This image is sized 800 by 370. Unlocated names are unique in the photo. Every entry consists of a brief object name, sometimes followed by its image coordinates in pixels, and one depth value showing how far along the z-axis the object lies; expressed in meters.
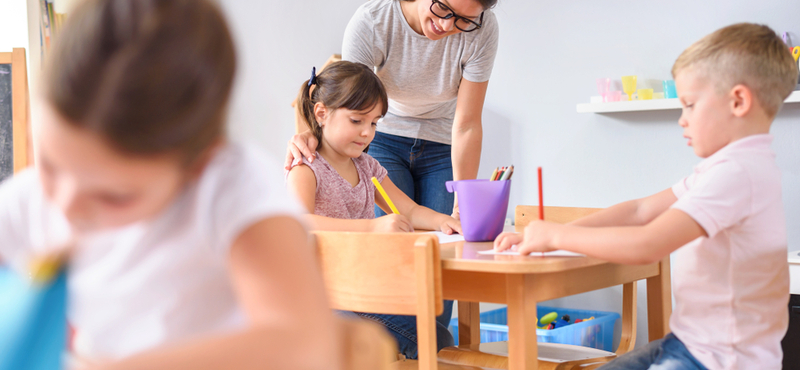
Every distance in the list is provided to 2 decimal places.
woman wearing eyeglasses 1.54
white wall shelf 2.22
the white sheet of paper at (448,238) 1.26
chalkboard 2.20
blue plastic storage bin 2.16
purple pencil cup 1.18
